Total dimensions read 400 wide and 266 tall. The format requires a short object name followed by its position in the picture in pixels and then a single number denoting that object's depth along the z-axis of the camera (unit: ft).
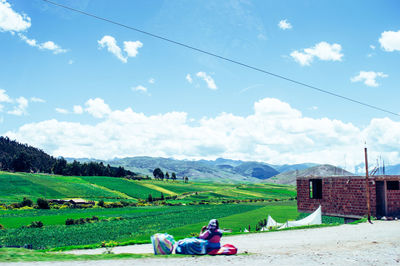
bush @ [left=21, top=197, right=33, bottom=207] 255.45
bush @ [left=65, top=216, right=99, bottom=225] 170.97
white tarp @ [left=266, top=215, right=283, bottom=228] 147.43
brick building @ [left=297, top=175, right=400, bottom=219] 131.03
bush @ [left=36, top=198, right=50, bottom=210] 250.98
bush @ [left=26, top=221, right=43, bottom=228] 155.12
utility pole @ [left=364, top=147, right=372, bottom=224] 119.07
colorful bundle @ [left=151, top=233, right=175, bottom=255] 57.41
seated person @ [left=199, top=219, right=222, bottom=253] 56.18
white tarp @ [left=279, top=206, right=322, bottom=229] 128.67
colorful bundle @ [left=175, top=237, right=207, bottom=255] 56.29
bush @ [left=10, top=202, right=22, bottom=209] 244.34
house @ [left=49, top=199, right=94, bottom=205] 280.96
